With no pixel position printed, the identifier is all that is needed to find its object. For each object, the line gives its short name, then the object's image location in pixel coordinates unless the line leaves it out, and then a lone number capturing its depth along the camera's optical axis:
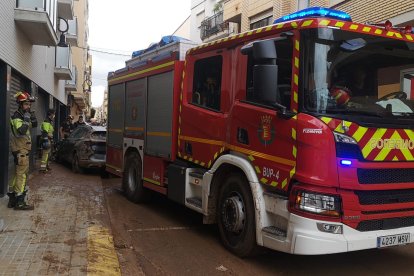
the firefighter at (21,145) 7.29
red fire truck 4.57
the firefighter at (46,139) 12.90
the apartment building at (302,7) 11.13
